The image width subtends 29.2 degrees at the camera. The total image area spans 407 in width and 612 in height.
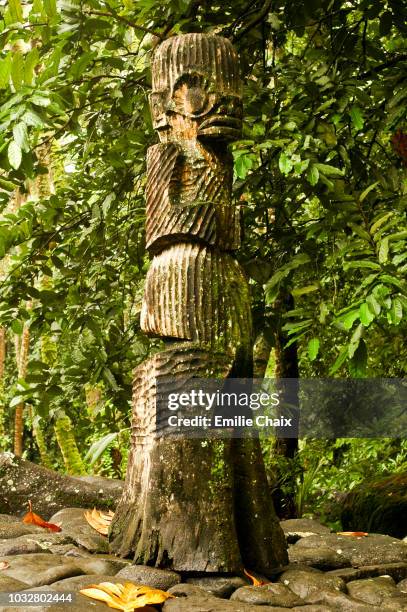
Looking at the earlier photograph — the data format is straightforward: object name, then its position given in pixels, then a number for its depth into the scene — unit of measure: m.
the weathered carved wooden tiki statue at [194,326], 3.79
